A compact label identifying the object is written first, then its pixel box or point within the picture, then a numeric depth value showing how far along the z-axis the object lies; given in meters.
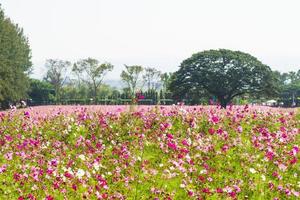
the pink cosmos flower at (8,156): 8.48
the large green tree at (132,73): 98.19
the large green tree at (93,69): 93.75
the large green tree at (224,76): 50.84
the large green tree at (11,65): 44.88
